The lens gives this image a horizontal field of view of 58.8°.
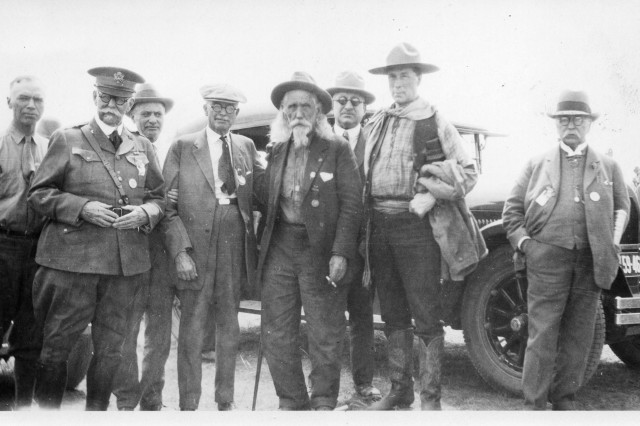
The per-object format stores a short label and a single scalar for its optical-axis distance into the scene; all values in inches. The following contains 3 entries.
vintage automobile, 133.5
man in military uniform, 110.3
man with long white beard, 120.3
